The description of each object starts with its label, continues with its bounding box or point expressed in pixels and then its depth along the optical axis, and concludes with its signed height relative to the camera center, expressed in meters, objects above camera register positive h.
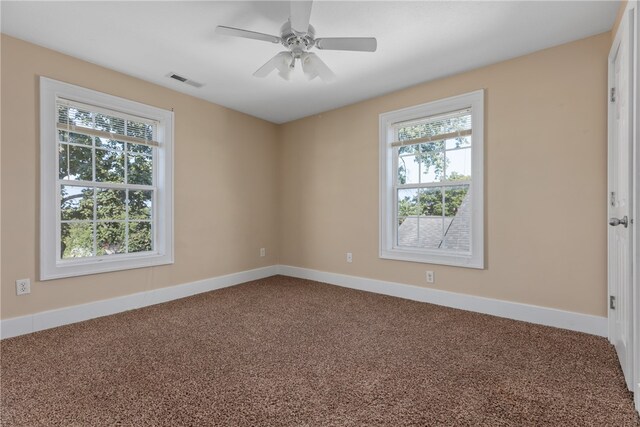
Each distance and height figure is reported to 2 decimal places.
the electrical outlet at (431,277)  3.31 -0.70
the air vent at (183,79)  3.14 +1.38
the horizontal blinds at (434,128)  3.18 +0.91
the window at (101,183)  2.65 +0.28
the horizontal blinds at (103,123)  2.78 +0.87
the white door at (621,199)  1.64 +0.07
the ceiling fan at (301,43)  1.93 +1.17
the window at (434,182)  3.05 +0.31
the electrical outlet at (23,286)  2.48 -0.60
